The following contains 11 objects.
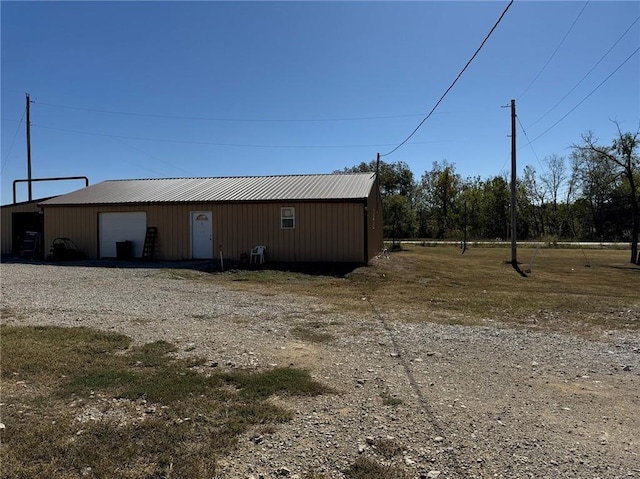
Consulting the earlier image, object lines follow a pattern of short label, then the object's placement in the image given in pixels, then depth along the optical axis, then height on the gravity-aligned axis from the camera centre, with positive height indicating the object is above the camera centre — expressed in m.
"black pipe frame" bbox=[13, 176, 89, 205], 23.75 +3.54
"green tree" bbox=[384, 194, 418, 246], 32.16 +1.77
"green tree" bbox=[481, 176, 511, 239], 51.32 +3.24
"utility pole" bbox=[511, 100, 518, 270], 19.72 +2.97
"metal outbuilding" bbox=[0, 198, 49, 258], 21.67 +1.05
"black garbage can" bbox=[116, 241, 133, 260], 18.50 -0.19
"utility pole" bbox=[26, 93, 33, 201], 25.53 +5.63
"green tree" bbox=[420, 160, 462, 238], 56.19 +6.15
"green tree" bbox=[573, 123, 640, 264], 21.89 +4.35
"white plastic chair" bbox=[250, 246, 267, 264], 16.96 -0.40
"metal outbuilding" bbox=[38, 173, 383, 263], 16.97 +0.99
